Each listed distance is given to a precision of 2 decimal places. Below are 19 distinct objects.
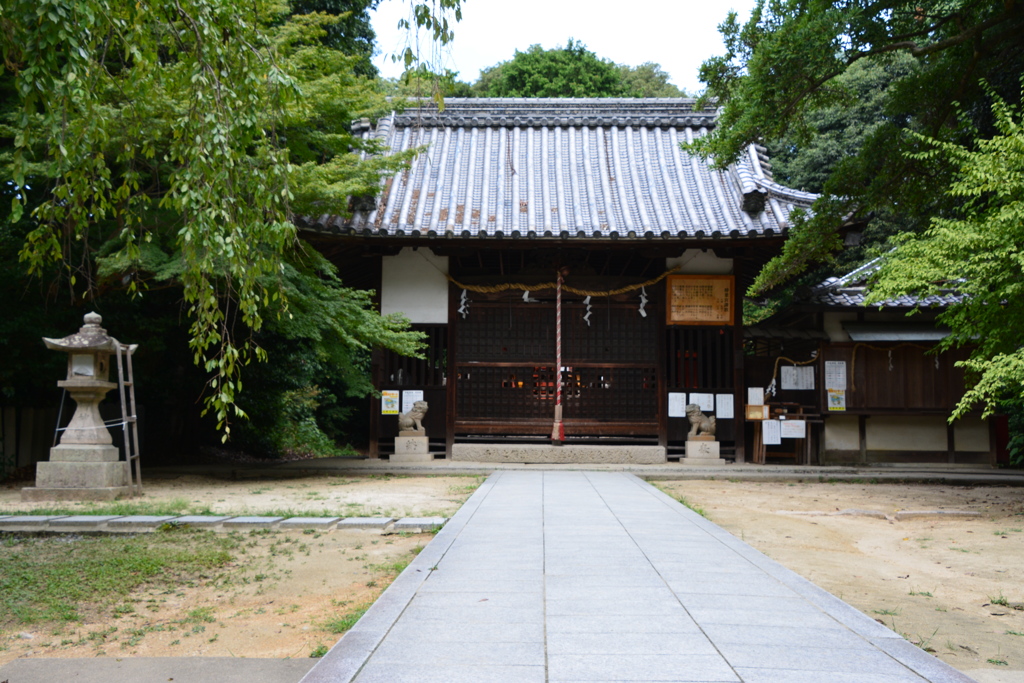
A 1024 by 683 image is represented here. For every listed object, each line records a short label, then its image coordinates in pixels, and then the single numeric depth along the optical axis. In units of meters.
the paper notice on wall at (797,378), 14.67
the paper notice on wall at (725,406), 14.08
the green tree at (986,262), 7.72
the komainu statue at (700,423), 13.78
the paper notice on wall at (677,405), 14.06
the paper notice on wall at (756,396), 14.21
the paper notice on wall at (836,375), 14.23
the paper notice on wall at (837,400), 14.17
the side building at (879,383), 14.16
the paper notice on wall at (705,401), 14.04
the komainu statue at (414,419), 13.80
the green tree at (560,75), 29.03
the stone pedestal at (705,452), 13.60
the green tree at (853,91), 9.61
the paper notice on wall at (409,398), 14.06
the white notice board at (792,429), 14.01
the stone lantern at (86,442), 8.62
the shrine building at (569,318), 13.94
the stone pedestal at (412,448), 13.66
